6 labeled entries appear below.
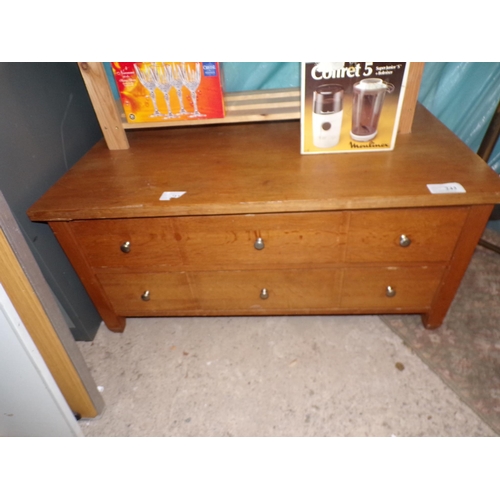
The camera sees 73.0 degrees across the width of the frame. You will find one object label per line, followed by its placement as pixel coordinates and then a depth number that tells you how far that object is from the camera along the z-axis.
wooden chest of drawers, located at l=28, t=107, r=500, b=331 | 1.01
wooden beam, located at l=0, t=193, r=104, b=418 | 0.80
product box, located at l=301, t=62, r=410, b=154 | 1.02
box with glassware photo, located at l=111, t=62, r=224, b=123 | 1.22
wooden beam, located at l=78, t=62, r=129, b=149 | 1.15
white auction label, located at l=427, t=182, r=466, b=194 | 0.95
